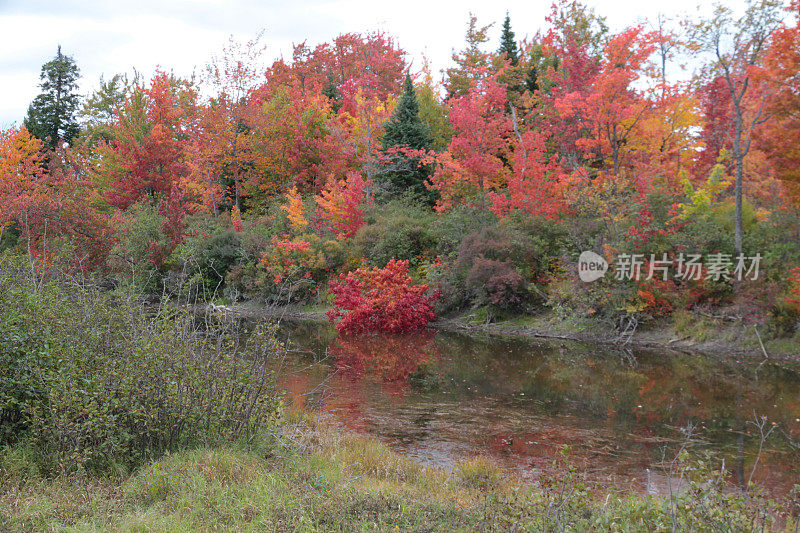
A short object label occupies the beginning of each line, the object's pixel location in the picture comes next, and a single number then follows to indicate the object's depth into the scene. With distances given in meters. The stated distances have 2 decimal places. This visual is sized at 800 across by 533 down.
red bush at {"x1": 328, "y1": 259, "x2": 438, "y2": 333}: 18.83
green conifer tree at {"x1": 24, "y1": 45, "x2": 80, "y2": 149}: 39.48
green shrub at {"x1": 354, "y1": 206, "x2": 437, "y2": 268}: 22.56
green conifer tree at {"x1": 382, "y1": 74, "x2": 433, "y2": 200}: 27.23
